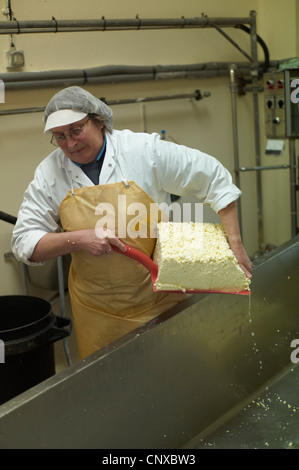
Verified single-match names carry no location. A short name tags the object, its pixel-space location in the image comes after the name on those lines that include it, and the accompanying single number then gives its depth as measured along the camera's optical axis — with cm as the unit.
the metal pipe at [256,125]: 363
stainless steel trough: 131
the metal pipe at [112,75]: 274
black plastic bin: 194
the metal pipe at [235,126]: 352
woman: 179
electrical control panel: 322
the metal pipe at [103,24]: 249
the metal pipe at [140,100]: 275
